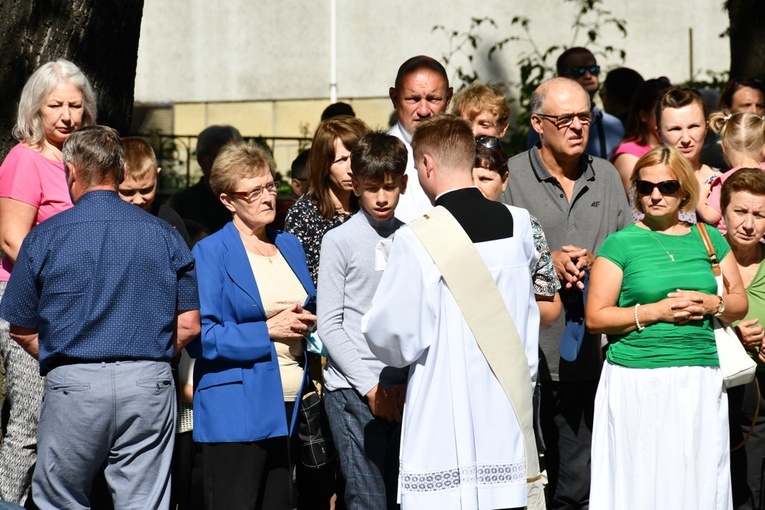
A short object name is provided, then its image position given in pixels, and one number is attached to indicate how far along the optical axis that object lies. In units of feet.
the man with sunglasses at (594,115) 51.90
